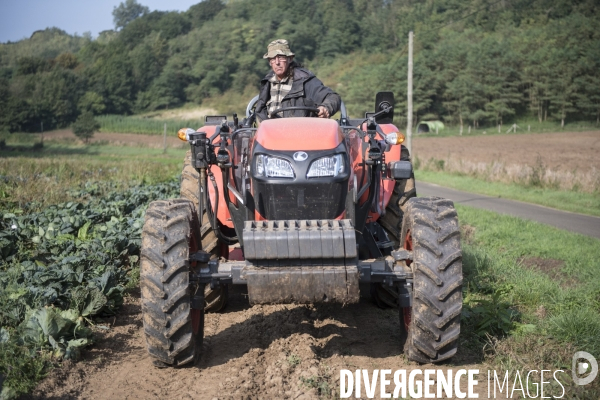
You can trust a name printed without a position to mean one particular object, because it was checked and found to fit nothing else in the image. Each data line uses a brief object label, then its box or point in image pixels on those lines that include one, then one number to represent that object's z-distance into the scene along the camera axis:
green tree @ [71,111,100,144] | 56.84
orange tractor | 4.47
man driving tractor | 6.66
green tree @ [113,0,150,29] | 163.62
